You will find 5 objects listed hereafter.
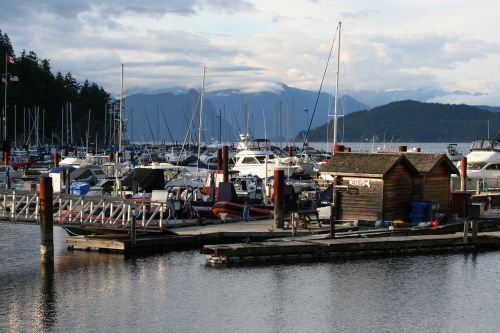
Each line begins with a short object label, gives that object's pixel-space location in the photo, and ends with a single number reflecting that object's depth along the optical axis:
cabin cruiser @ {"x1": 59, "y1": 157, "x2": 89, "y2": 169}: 88.00
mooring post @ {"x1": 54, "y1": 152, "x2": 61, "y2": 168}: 81.26
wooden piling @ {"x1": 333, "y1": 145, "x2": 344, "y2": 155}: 54.77
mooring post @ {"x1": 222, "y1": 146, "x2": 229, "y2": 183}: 58.50
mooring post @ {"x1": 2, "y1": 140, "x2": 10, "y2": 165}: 83.82
